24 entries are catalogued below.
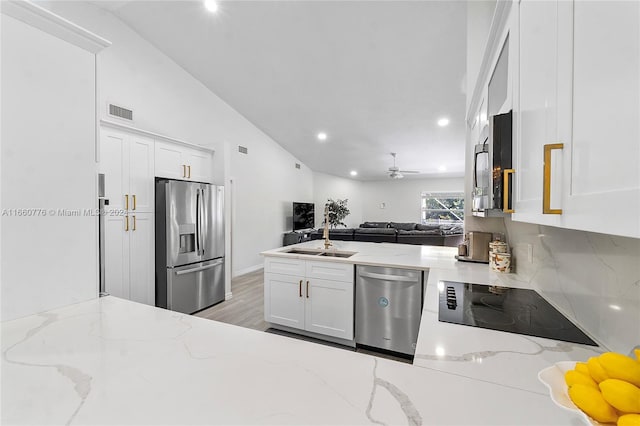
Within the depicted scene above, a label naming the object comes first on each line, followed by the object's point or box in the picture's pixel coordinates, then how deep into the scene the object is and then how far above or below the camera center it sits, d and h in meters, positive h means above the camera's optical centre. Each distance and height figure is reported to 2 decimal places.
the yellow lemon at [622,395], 0.42 -0.29
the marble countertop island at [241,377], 0.50 -0.38
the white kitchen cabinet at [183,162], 3.44 +0.64
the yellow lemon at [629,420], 0.40 -0.32
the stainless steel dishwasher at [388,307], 2.29 -0.86
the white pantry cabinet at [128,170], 2.94 +0.44
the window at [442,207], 9.68 +0.09
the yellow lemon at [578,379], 0.48 -0.31
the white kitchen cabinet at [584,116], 0.38 +0.17
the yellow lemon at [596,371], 0.47 -0.29
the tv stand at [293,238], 6.91 -0.75
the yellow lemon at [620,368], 0.44 -0.26
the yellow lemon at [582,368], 0.50 -0.30
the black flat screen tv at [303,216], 7.41 -0.20
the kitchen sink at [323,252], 2.83 -0.47
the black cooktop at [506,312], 0.98 -0.44
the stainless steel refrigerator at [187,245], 3.23 -0.46
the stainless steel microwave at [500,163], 0.92 +0.17
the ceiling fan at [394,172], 6.80 +0.96
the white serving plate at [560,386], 0.47 -0.35
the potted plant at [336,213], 8.98 -0.13
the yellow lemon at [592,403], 0.44 -0.33
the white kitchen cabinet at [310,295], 2.50 -0.85
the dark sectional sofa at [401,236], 5.46 -0.57
